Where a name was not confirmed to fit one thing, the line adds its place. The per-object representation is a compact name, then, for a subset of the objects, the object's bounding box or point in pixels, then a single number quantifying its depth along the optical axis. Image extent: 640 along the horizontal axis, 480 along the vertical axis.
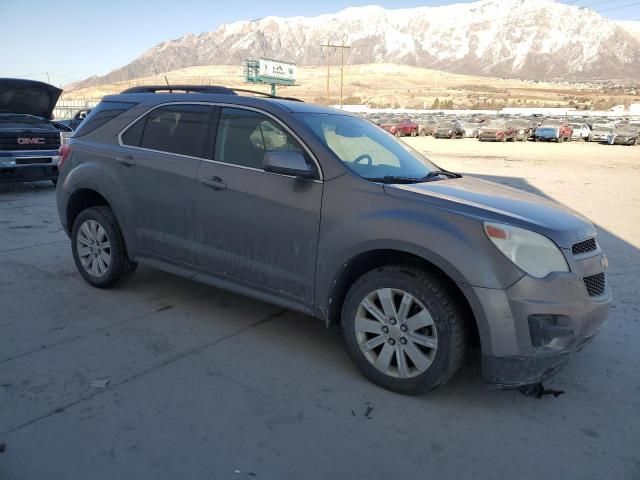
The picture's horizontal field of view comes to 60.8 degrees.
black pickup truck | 9.97
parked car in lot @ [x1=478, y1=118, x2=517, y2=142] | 35.84
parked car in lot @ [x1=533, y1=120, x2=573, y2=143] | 35.94
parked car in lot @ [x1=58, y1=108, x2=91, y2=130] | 17.31
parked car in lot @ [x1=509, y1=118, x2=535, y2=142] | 37.91
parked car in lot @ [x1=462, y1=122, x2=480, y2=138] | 40.12
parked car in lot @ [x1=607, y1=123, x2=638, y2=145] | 33.62
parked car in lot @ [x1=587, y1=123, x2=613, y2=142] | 35.66
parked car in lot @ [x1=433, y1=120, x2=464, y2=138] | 39.47
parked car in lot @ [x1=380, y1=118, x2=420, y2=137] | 41.41
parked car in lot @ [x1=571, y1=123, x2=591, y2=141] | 37.44
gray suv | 3.04
